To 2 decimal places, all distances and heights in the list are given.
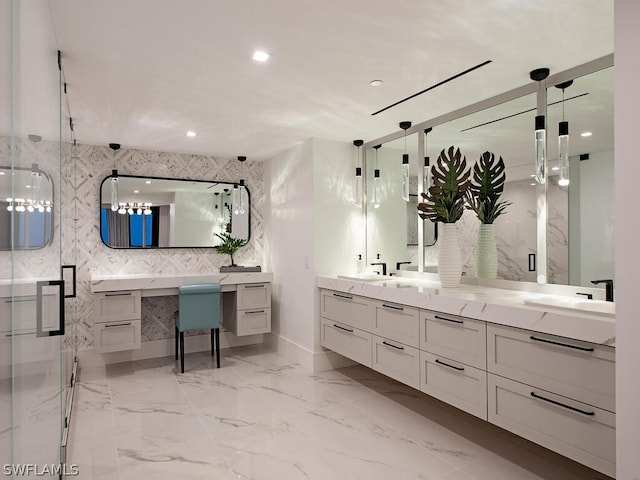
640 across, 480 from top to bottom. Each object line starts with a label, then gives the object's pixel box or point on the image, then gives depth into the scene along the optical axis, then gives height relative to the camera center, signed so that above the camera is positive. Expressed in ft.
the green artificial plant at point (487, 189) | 9.90 +1.29
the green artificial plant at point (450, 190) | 10.42 +1.32
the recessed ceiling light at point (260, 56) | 7.59 +3.42
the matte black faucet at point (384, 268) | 13.48 -0.81
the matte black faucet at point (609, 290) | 7.37 -0.83
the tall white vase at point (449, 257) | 10.22 -0.34
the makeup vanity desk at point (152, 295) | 12.69 -1.88
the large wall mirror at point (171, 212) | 14.74 +1.17
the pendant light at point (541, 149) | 8.23 +1.84
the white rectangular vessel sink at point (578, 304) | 6.43 -1.04
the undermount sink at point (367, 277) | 12.13 -1.01
